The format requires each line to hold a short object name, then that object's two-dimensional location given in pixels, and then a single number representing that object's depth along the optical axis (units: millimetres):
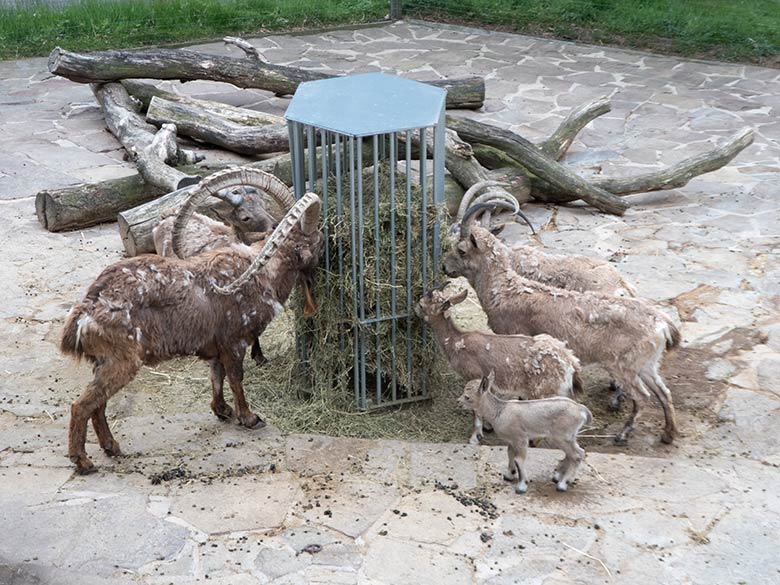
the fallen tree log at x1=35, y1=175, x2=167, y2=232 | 9977
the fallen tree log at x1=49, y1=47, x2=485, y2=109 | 12492
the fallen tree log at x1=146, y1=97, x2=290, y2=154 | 11367
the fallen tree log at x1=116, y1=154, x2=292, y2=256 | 9148
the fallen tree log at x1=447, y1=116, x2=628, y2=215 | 10836
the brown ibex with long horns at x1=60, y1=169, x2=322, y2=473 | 6004
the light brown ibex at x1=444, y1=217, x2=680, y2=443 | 6711
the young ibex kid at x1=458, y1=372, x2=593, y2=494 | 5891
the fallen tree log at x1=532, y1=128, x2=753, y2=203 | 11078
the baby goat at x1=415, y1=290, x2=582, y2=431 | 6500
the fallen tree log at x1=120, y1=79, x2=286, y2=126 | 11961
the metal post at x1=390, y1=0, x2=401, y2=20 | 18625
